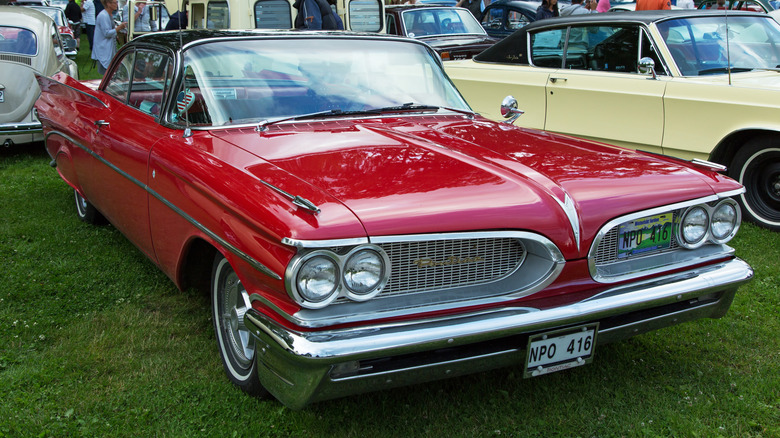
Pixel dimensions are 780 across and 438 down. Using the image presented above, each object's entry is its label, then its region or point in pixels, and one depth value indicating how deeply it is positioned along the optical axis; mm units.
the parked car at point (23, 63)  7801
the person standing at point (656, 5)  8922
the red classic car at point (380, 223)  2400
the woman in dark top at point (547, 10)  11719
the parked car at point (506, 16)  13430
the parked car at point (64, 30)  9664
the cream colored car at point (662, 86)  5293
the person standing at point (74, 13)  19672
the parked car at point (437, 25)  11602
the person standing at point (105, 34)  11312
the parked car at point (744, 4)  11758
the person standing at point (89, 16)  19062
